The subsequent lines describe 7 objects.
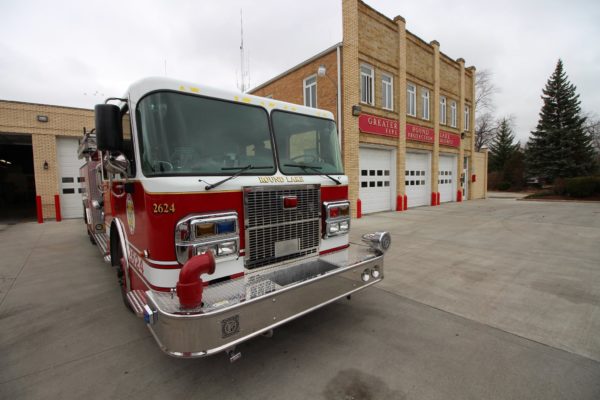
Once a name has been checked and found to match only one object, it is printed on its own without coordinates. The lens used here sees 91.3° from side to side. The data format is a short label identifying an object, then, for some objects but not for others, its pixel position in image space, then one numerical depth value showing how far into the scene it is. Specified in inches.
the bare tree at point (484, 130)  1750.7
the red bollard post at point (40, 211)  459.2
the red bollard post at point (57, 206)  469.7
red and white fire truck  78.8
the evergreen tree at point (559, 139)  1116.5
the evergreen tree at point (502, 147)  1587.8
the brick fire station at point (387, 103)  436.5
